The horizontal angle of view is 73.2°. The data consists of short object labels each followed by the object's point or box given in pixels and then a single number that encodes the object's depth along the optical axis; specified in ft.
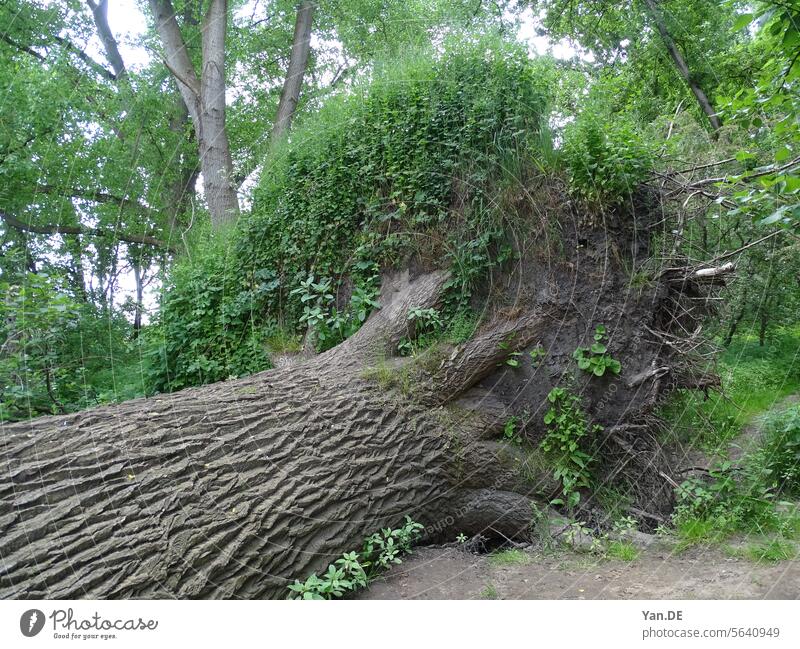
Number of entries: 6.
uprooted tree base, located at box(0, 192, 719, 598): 8.61
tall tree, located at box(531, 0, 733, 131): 23.71
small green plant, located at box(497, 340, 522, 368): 14.58
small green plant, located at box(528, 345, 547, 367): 14.58
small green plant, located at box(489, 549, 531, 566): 12.19
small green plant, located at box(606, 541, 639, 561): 11.81
